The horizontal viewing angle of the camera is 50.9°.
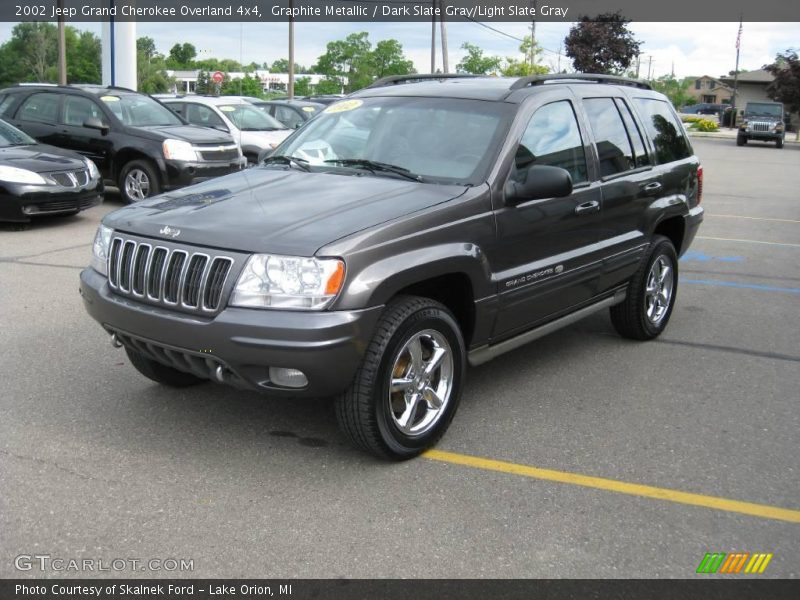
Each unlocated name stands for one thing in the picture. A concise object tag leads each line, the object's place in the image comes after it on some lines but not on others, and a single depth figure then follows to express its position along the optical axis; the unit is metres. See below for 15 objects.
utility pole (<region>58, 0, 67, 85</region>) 26.03
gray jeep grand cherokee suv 3.71
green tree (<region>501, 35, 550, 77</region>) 46.62
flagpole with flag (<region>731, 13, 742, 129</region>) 62.95
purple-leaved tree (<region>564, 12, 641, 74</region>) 55.75
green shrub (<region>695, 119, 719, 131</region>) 54.06
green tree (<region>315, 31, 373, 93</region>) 111.56
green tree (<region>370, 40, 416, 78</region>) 104.94
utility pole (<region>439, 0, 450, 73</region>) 43.54
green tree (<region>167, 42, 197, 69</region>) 151.25
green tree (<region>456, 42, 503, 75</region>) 74.00
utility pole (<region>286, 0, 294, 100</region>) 41.08
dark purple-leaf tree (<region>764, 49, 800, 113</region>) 47.22
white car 15.57
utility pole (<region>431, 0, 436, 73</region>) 53.22
